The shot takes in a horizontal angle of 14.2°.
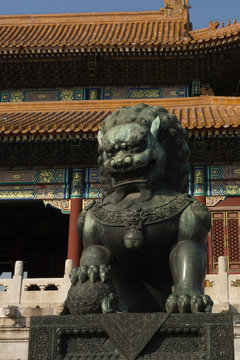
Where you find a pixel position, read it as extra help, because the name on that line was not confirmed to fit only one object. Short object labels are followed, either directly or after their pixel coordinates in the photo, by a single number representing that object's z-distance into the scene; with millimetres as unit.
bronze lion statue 5687
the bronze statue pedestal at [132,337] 5140
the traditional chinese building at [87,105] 21167
